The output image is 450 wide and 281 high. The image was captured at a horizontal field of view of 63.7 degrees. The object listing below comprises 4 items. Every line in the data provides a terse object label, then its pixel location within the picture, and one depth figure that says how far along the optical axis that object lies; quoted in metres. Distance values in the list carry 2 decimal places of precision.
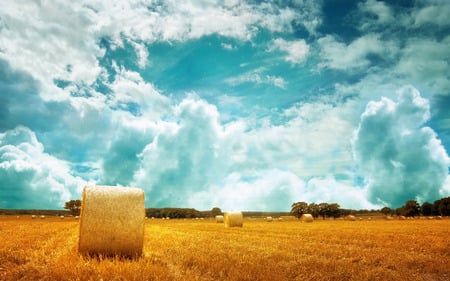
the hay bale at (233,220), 29.39
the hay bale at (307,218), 46.59
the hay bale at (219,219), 45.58
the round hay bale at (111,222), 10.10
